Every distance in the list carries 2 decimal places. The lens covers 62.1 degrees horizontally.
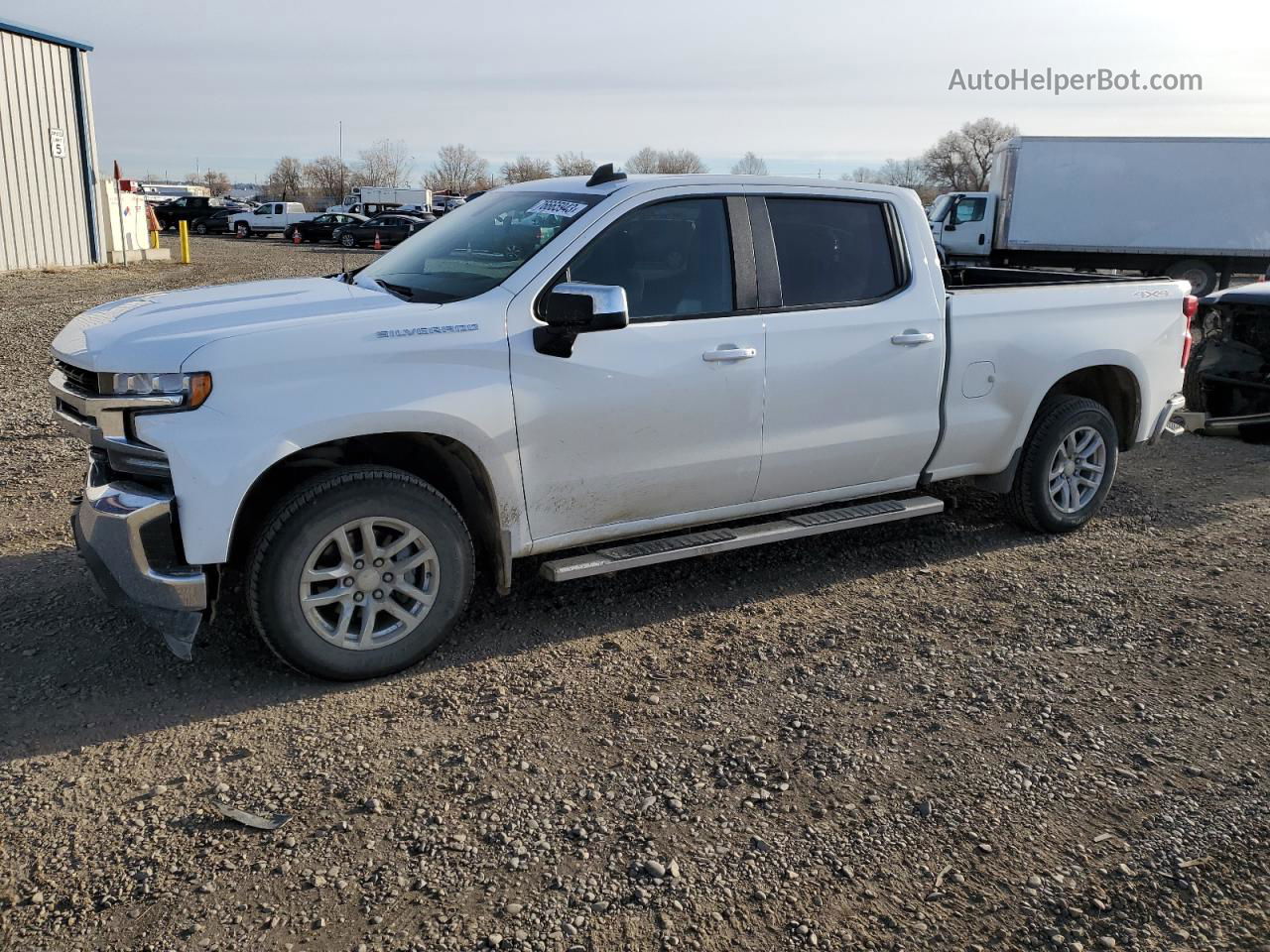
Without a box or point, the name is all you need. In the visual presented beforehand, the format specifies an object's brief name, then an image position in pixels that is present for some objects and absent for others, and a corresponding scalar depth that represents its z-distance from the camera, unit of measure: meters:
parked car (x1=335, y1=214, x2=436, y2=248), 38.81
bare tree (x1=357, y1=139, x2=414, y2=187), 96.50
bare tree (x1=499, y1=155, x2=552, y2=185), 75.03
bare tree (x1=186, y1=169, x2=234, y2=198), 136.98
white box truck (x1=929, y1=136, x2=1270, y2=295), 21.70
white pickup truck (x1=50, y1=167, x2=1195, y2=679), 3.74
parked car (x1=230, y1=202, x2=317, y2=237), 46.03
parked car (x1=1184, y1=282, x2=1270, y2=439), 8.36
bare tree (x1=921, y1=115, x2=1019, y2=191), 101.38
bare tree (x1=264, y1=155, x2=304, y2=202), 108.00
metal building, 21.33
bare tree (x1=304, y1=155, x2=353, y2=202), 97.94
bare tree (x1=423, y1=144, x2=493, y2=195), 106.04
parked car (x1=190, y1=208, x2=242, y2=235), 47.81
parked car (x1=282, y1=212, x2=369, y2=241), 41.38
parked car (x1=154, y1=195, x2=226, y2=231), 46.97
